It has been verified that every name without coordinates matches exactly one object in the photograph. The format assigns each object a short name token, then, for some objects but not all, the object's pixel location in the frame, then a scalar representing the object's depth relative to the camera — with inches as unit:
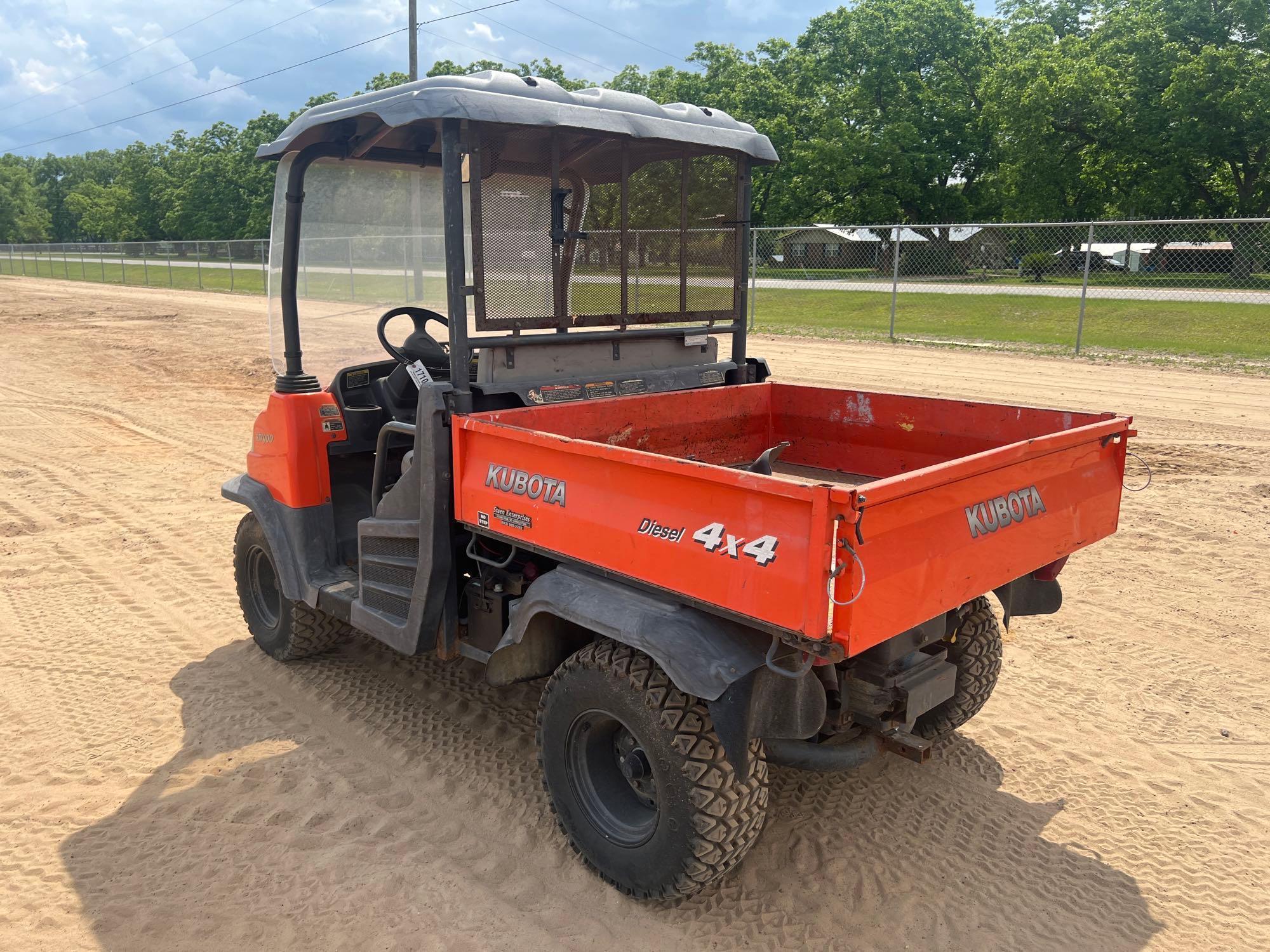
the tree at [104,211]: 2637.8
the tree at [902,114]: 1422.2
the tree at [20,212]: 3221.0
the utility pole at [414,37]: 880.9
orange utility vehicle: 105.6
